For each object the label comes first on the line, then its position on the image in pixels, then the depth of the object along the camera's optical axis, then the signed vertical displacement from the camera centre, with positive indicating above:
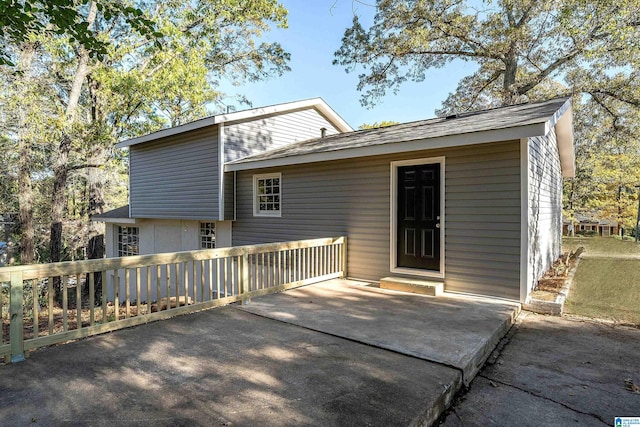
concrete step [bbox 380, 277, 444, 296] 5.28 -1.26
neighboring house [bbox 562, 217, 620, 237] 30.58 -2.18
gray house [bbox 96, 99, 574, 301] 4.94 +0.24
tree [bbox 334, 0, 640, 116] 12.41 +6.62
